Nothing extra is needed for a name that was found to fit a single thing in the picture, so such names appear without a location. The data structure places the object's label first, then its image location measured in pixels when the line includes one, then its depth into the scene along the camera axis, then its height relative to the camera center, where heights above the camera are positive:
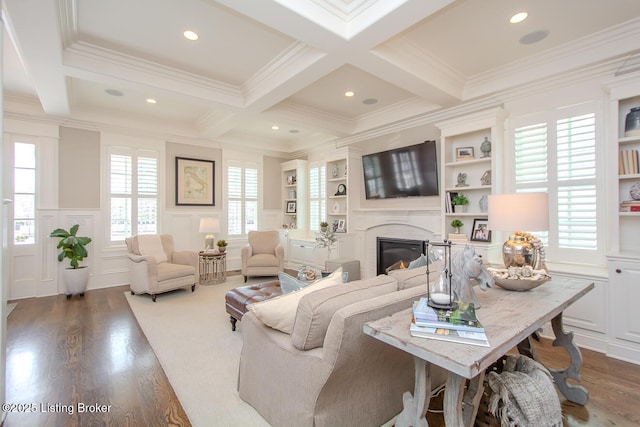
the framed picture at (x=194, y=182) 5.81 +0.65
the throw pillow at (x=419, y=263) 2.54 -0.42
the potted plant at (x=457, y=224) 4.00 -0.14
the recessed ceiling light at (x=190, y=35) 2.78 +1.69
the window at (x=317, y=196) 6.23 +0.39
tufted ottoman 2.96 -0.84
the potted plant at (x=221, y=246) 5.40 -0.57
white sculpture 1.60 -0.33
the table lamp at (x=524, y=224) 2.20 -0.08
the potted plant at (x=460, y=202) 3.95 +0.15
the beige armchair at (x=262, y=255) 5.33 -0.76
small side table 5.24 -0.96
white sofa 1.45 -0.80
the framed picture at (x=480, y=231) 3.71 -0.23
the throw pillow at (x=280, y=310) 1.74 -0.57
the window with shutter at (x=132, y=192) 5.17 +0.39
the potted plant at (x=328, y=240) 5.40 -0.48
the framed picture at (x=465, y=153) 3.94 +0.80
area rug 1.95 -1.26
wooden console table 1.12 -0.52
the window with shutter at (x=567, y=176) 3.05 +0.39
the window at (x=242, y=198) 6.46 +0.37
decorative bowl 1.95 -0.46
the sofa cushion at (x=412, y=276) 1.95 -0.43
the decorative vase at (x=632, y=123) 2.73 +0.83
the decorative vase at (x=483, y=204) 3.78 +0.12
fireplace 4.60 -0.60
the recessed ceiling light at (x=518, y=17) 2.53 +1.68
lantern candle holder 1.52 -0.40
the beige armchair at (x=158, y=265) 4.28 -0.79
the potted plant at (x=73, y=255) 4.39 -0.60
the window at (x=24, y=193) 4.39 +0.33
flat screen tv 4.38 +0.66
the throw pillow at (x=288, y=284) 2.18 -0.51
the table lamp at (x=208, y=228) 5.43 -0.25
